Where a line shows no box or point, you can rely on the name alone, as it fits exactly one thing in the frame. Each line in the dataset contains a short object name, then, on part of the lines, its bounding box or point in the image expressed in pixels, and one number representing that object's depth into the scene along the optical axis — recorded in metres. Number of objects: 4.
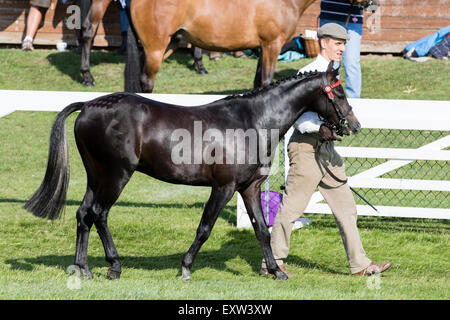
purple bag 14.54
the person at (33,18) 28.09
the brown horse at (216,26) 19.17
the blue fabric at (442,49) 26.28
